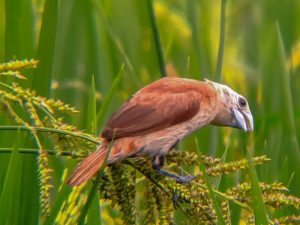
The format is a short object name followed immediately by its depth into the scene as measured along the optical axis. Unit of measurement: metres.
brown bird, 4.79
